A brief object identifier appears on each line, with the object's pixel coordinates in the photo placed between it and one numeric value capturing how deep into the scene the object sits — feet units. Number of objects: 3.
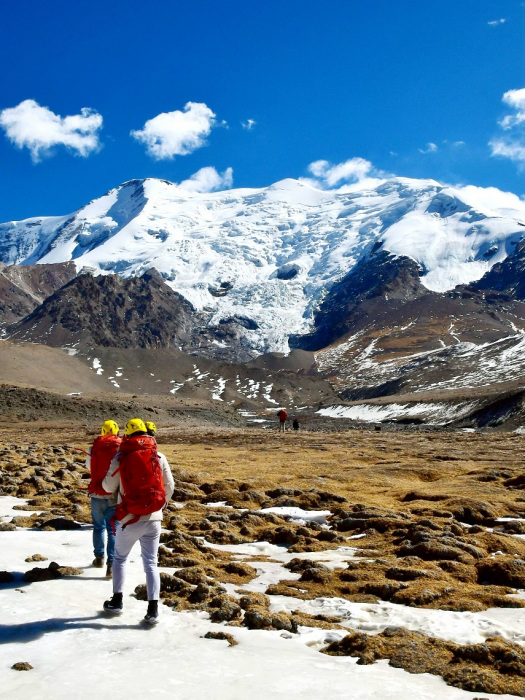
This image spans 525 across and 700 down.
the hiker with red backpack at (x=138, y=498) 32.17
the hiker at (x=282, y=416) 239.50
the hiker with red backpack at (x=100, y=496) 40.14
